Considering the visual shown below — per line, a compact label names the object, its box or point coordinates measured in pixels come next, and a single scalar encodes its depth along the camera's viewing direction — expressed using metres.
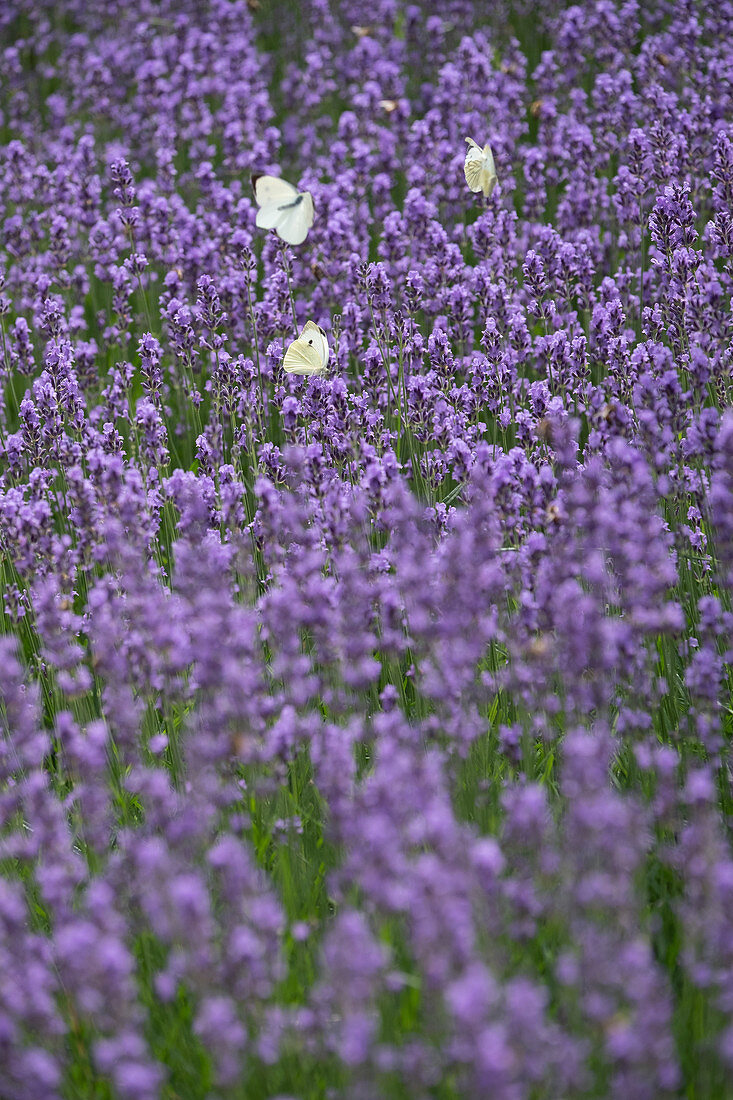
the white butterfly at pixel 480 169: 9.65
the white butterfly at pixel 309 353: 8.16
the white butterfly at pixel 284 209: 8.64
